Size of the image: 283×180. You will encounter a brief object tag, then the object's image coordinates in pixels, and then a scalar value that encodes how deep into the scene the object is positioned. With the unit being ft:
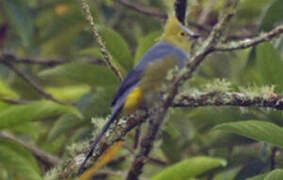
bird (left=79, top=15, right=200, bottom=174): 14.65
